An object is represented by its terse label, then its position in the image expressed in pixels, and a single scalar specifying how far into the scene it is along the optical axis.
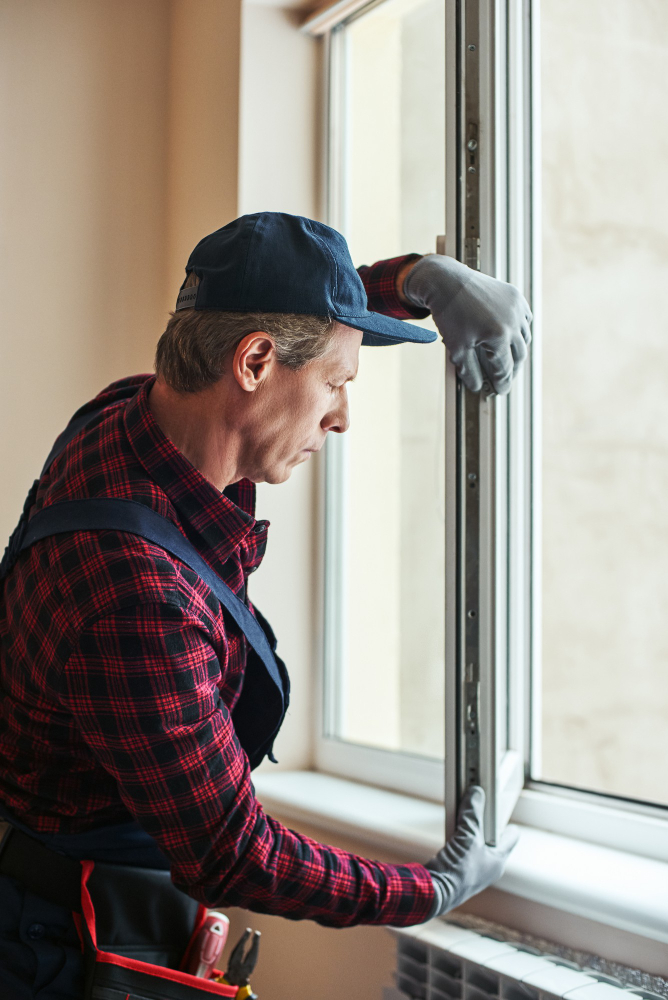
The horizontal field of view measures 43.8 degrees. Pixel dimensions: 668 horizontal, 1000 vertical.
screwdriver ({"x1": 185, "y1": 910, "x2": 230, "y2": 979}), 0.98
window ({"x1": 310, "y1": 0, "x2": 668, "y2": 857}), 1.01
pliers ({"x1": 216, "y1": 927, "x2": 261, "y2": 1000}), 1.08
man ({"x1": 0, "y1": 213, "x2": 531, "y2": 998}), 0.78
